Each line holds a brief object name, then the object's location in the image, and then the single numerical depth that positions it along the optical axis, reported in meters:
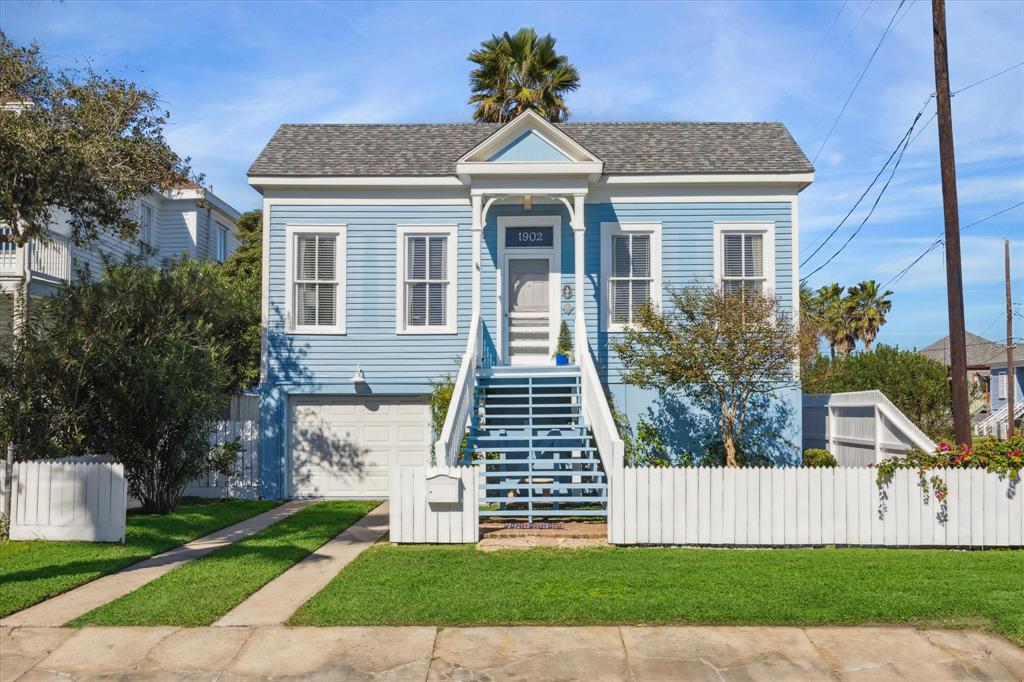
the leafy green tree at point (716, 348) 13.79
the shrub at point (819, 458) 16.59
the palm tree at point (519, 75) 27.27
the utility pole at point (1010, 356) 26.45
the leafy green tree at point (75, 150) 11.52
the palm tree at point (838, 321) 44.06
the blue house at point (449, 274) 16.41
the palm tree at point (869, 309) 43.91
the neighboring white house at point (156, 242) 19.87
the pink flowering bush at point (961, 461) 10.95
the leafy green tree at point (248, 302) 19.66
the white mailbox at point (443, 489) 10.88
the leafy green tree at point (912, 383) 24.02
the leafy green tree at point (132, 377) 12.50
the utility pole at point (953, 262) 12.60
